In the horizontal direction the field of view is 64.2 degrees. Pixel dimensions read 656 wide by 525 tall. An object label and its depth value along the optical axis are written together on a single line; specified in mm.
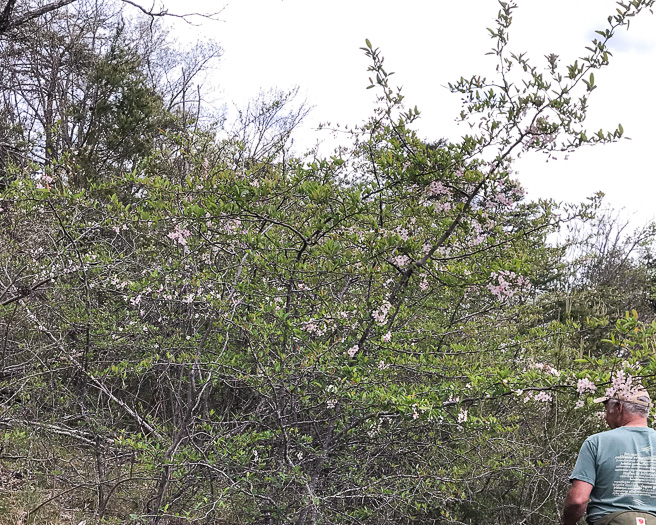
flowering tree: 2965
